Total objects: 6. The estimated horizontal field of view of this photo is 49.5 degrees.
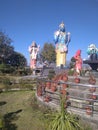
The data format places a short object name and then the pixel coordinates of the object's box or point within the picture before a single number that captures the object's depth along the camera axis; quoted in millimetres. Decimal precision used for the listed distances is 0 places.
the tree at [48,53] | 30909
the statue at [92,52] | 7576
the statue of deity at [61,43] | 16895
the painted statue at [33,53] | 21643
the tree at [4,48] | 26682
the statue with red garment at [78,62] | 8701
